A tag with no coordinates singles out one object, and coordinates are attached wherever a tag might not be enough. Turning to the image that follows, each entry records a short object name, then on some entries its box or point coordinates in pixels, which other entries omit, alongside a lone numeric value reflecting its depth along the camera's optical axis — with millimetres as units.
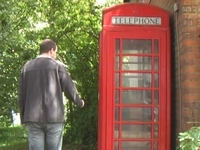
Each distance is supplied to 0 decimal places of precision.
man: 4148
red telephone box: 5488
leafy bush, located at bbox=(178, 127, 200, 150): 4121
